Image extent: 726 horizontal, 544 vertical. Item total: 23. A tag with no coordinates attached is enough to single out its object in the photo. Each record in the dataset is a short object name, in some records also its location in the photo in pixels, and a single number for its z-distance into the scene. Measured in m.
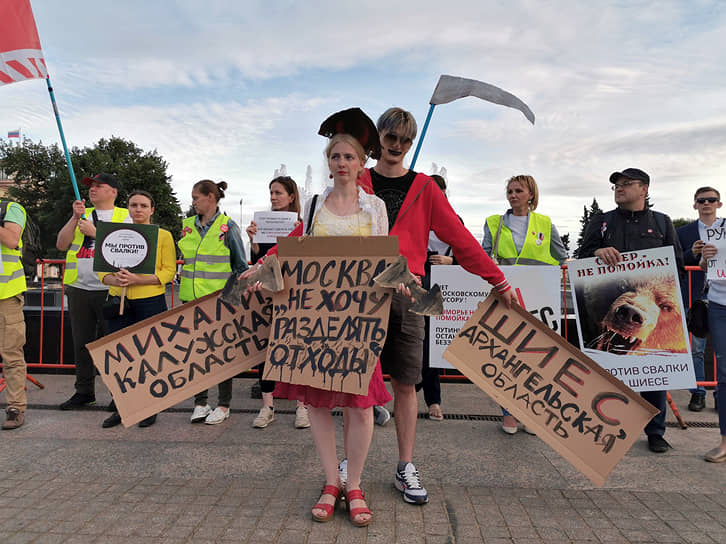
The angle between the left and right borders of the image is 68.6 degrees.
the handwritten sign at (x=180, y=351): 3.13
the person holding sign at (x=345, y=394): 2.83
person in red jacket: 2.99
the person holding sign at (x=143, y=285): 4.58
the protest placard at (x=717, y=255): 4.06
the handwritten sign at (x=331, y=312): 2.73
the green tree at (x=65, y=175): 36.53
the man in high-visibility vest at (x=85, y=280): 4.89
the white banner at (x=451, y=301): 5.17
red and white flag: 4.39
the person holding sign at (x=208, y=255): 4.72
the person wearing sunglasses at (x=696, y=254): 5.11
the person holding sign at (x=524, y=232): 4.85
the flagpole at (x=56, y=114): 4.73
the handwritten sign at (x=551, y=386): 2.89
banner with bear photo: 4.19
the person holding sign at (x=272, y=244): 4.56
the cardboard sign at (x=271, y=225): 4.93
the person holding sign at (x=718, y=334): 3.89
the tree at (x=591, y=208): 78.15
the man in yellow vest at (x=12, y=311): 4.46
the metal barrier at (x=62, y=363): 6.46
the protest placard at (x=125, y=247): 4.39
